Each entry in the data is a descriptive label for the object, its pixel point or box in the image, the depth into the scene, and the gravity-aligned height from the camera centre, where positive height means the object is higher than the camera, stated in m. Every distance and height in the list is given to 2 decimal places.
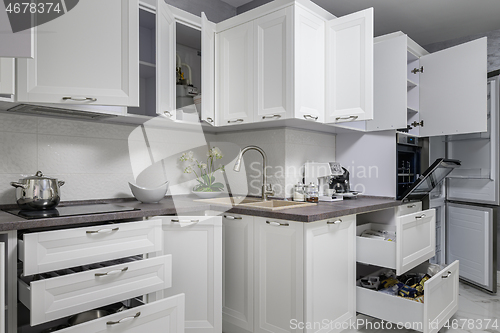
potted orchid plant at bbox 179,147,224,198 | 2.56 -0.04
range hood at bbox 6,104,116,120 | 1.77 +0.30
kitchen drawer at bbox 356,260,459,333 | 1.98 -0.84
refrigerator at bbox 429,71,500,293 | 2.97 -0.33
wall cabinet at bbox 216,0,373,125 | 2.16 +0.68
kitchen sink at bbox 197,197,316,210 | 2.33 -0.25
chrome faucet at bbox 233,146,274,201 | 2.49 -0.12
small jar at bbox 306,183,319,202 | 2.42 -0.19
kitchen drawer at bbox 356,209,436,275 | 2.09 -0.51
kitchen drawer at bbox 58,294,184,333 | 1.38 -0.65
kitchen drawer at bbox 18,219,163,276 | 1.38 -0.35
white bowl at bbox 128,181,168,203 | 2.13 -0.17
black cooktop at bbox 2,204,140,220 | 1.52 -0.22
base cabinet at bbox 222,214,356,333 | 1.82 -0.62
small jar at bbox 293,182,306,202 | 2.47 -0.19
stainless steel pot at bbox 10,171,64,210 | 1.62 -0.13
